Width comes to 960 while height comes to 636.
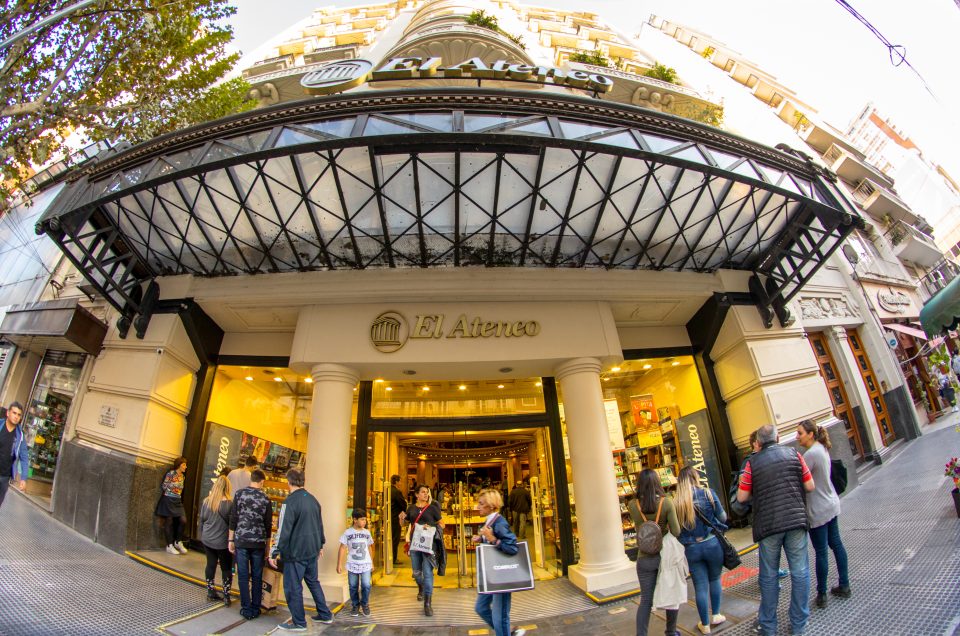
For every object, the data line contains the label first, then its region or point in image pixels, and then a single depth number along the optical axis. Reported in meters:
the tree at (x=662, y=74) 18.52
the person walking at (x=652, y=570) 4.35
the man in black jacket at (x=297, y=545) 5.33
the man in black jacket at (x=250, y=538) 5.56
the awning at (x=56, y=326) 9.13
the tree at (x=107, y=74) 7.41
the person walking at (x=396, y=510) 9.70
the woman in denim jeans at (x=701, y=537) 4.43
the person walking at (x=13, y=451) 5.38
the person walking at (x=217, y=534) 5.96
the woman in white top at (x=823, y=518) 4.29
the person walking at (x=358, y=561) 6.50
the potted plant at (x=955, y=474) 5.75
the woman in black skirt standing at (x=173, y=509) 8.45
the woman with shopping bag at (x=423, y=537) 6.82
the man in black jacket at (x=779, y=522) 3.90
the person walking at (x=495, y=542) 4.48
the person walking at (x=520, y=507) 9.93
